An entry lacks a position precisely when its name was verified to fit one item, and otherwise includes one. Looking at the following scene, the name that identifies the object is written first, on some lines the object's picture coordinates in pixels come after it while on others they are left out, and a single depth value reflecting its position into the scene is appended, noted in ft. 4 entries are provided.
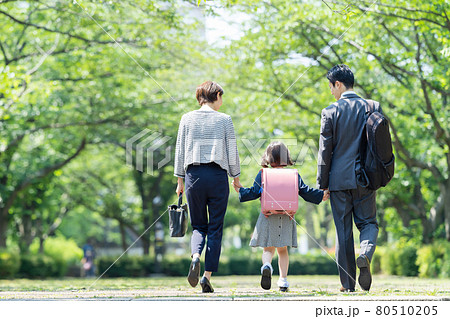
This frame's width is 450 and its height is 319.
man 38.78
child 40.93
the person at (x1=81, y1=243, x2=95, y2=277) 188.14
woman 38.14
